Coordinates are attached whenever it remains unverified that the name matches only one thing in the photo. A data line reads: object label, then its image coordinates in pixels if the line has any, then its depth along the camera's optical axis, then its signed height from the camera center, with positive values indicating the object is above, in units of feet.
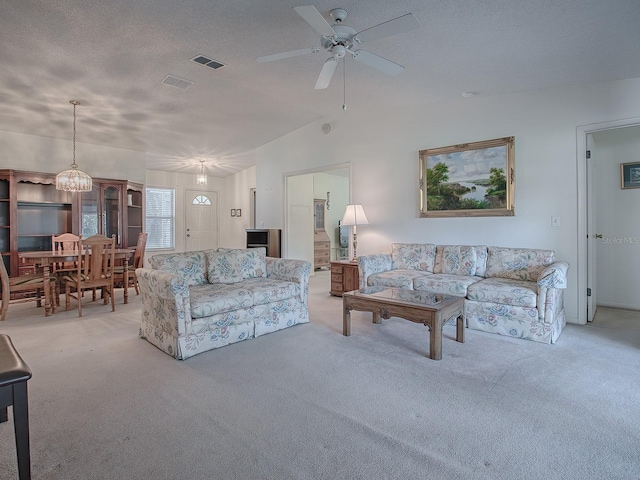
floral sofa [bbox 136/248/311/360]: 9.39 -1.81
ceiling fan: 7.11 +4.52
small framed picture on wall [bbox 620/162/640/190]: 13.98 +2.40
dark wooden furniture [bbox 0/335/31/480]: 4.15 -1.95
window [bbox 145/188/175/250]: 26.55 +1.60
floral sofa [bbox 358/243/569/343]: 10.46 -1.59
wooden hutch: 17.13 +1.51
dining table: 13.64 -0.74
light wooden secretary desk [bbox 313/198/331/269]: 26.73 -0.25
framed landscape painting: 13.69 +2.35
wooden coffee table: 9.11 -2.02
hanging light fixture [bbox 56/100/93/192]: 15.70 +2.68
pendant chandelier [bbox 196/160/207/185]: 23.57 +4.01
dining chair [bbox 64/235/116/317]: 14.08 -1.30
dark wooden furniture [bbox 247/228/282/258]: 22.53 -0.11
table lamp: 16.83 +0.95
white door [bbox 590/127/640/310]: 14.08 +0.51
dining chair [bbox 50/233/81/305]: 15.19 -0.53
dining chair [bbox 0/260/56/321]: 13.15 -1.85
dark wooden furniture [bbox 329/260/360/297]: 16.65 -1.98
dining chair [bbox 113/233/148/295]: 17.90 -0.92
